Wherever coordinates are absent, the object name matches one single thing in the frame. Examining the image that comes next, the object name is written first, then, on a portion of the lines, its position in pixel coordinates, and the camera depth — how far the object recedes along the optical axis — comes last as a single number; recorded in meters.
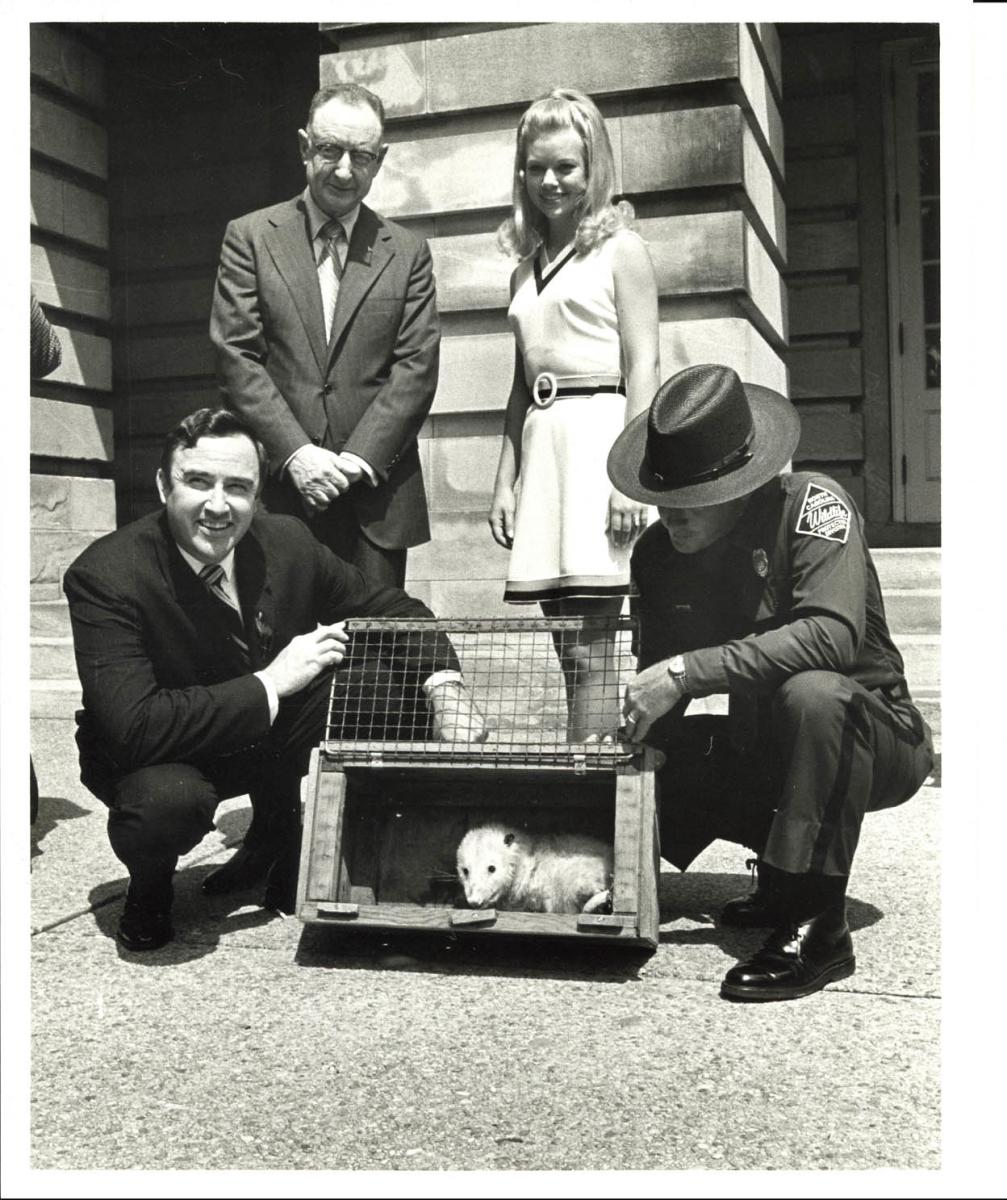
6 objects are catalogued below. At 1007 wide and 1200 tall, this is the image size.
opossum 3.13
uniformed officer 2.94
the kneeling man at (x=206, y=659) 3.18
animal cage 3.00
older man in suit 3.88
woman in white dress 3.67
